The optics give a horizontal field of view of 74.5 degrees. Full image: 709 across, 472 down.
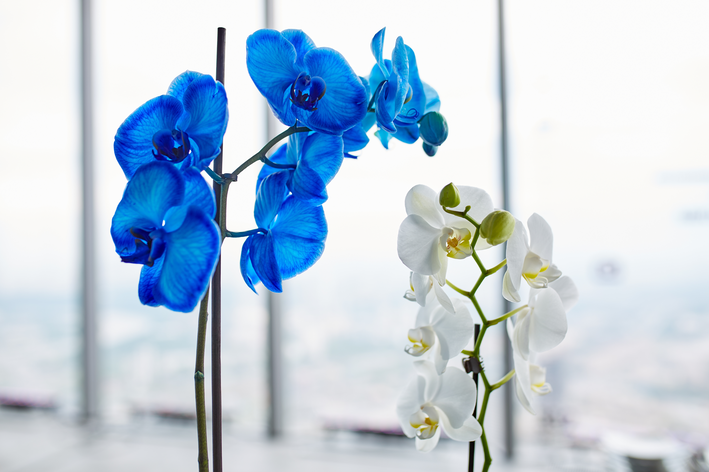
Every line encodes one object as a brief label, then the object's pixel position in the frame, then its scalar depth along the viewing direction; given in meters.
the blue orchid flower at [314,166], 0.30
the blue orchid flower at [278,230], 0.31
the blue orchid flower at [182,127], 0.27
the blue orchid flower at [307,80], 0.29
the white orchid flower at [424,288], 0.30
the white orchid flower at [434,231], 0.31
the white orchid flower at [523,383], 0.33
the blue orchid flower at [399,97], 0.30
